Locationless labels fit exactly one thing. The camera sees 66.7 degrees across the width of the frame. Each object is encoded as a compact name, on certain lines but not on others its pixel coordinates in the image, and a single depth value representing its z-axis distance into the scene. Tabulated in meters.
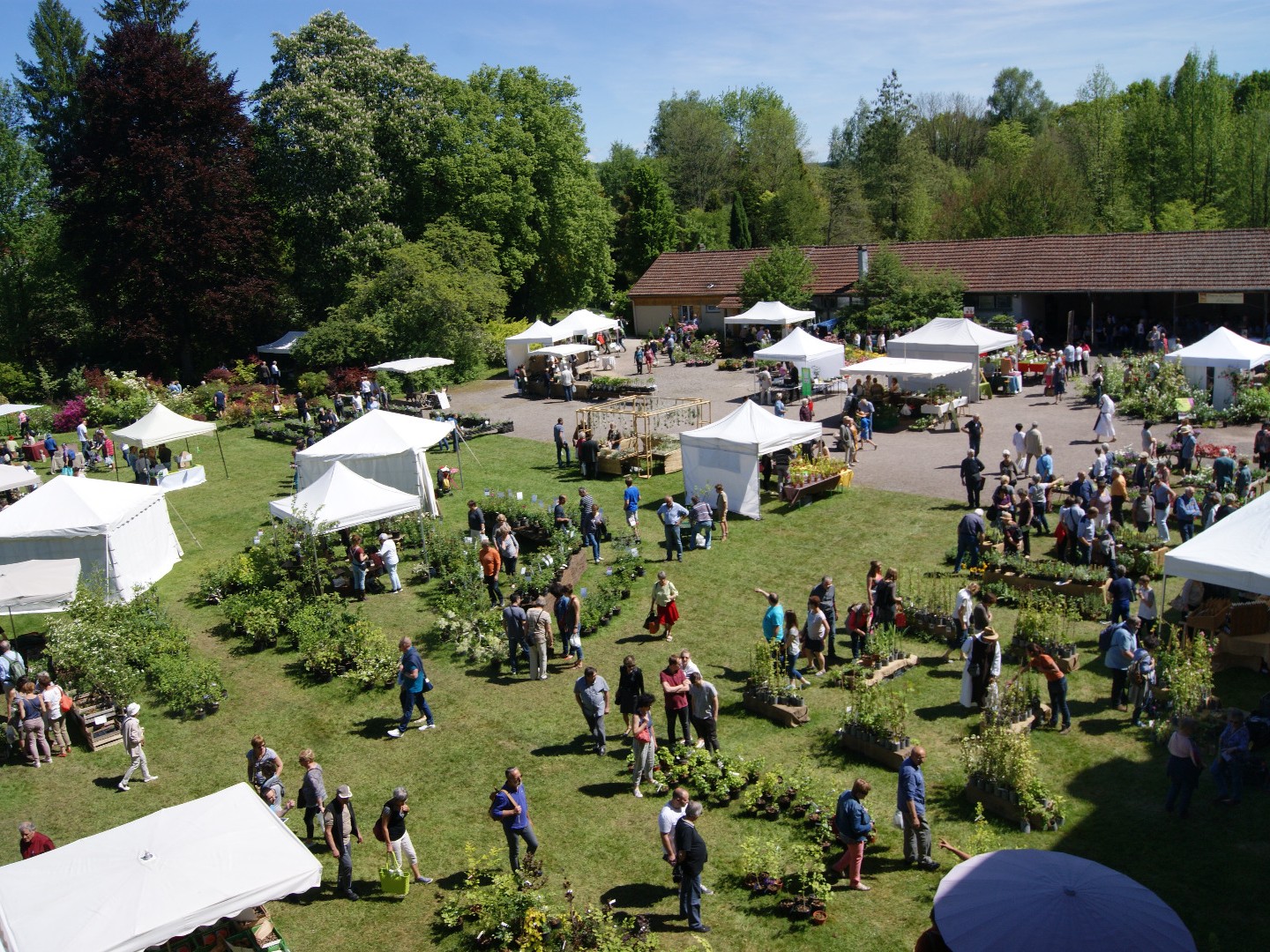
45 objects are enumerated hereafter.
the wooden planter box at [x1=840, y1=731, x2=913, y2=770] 10.20
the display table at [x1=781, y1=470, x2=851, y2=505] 19.19
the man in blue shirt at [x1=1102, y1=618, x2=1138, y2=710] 10.80
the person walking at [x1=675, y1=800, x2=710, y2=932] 7.75
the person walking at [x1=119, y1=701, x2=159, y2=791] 10.95
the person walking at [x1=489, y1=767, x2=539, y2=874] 8.64
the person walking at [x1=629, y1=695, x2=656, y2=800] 9.81
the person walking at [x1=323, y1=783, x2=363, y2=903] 8.85
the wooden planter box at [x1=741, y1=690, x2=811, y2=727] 11.29
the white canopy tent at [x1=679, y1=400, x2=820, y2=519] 18.39
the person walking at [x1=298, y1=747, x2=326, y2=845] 9.36
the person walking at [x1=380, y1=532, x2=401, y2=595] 16.27
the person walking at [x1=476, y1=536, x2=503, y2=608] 15.50
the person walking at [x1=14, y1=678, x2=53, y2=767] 11.59
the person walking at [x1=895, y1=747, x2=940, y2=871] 8.34
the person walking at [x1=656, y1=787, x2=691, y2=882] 8.13
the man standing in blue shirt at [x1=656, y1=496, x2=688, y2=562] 16.47
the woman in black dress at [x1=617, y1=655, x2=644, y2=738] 10.52
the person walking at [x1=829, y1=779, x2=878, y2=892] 8.16
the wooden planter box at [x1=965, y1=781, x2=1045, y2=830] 9.05
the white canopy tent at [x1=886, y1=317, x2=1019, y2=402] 25.97
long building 32.12
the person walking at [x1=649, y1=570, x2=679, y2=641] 13.70
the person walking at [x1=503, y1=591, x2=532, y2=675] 13.00
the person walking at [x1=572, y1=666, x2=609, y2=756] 10.50
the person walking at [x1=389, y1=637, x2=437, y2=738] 11.51
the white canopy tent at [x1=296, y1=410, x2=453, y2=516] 19.30
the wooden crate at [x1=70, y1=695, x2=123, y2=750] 12.12
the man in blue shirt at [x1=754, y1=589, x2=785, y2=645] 12.23
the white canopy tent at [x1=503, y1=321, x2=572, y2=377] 34.53
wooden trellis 23.52
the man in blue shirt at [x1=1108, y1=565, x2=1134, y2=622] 12.04
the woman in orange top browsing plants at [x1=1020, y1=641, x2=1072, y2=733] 10.41
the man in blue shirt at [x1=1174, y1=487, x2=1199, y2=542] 15.23
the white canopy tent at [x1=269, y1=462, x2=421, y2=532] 16.16
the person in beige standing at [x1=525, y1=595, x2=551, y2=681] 12.67
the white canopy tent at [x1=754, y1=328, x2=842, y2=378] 28.28
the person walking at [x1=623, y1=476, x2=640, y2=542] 17.73
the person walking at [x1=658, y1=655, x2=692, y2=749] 10.52
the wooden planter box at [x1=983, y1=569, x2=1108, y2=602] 13.75
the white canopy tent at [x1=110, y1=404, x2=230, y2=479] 23.52
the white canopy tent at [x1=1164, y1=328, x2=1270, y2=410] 22.81
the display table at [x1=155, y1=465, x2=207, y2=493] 23.94
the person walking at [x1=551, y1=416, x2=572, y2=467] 23.34
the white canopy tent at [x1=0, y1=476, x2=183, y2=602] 15.93
